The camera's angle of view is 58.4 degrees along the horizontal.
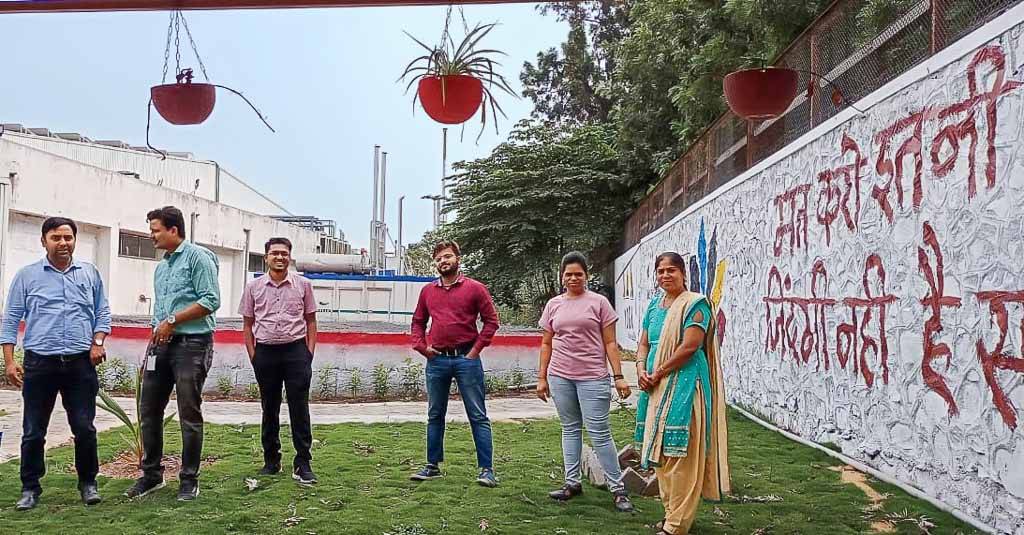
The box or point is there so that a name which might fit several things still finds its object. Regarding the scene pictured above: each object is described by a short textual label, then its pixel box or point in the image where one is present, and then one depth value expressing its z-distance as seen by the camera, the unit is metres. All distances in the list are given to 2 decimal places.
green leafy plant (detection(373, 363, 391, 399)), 12.01
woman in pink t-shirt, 5.77
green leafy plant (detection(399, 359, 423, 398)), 12.10
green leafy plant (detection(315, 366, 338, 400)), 11.98
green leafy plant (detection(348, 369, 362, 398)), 12.04
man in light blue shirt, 5.53
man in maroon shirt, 6.40
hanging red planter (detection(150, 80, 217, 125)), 4.67
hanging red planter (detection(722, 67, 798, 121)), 6.11
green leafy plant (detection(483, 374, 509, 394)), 12.58
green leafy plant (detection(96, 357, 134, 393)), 12.19
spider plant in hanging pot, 4.49
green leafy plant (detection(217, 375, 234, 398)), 11.95
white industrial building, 21.16
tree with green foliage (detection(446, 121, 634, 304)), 25.45
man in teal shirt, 5.77
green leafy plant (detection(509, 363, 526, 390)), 12.80
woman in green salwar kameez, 5.11
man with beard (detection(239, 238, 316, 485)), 6.34
